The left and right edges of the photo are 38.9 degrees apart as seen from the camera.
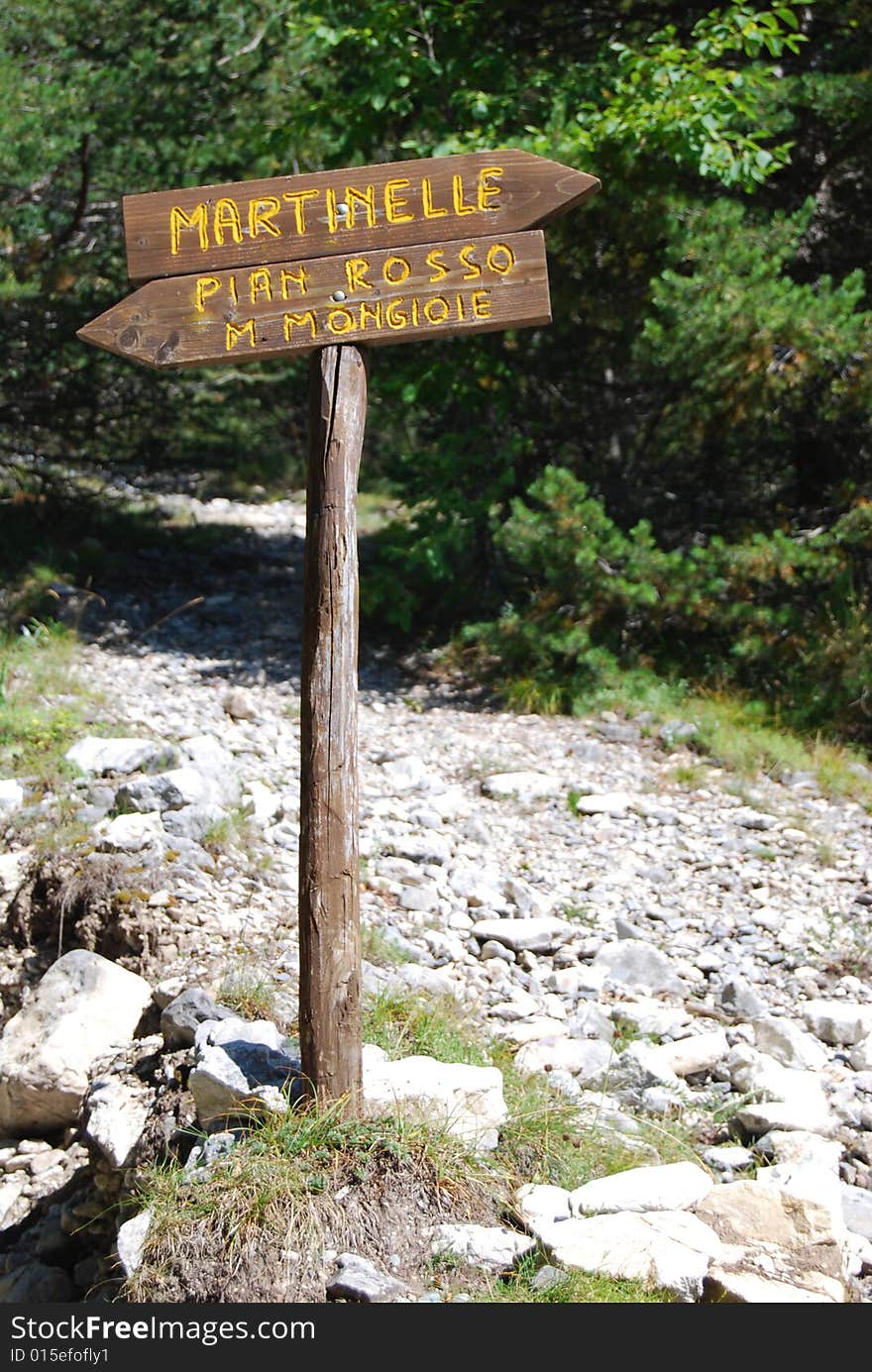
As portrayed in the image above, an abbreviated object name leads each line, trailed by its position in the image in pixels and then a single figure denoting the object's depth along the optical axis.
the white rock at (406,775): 6.90
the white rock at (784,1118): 4.19
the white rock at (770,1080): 4.37
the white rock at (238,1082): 3.57
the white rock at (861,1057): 4.68
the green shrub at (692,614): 7.86
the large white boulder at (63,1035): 4.43
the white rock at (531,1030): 4.66
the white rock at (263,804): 5.91
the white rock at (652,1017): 4.85
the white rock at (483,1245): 3.22
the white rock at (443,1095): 3.69
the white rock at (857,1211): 3.77
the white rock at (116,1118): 3.80
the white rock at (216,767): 5.96
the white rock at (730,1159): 4.01
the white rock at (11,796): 5.70
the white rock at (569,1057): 4.45
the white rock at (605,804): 6.79
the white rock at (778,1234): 3.27
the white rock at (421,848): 5.98
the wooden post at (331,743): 3.59
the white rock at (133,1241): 3.22
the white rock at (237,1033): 3.89
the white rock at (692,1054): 4.60
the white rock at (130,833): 5.31
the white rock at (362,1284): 3.02
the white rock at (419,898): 5.52
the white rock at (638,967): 5.22
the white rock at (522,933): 5.36
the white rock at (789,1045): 4.68
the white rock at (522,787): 6.91
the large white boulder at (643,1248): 3.14
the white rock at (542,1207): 3.37
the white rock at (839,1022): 4.85
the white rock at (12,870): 5.30
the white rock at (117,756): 6.01
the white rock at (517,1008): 4.87
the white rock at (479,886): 5.67
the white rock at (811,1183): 3.50
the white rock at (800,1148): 4.03
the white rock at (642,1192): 3.46
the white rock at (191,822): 5.53
